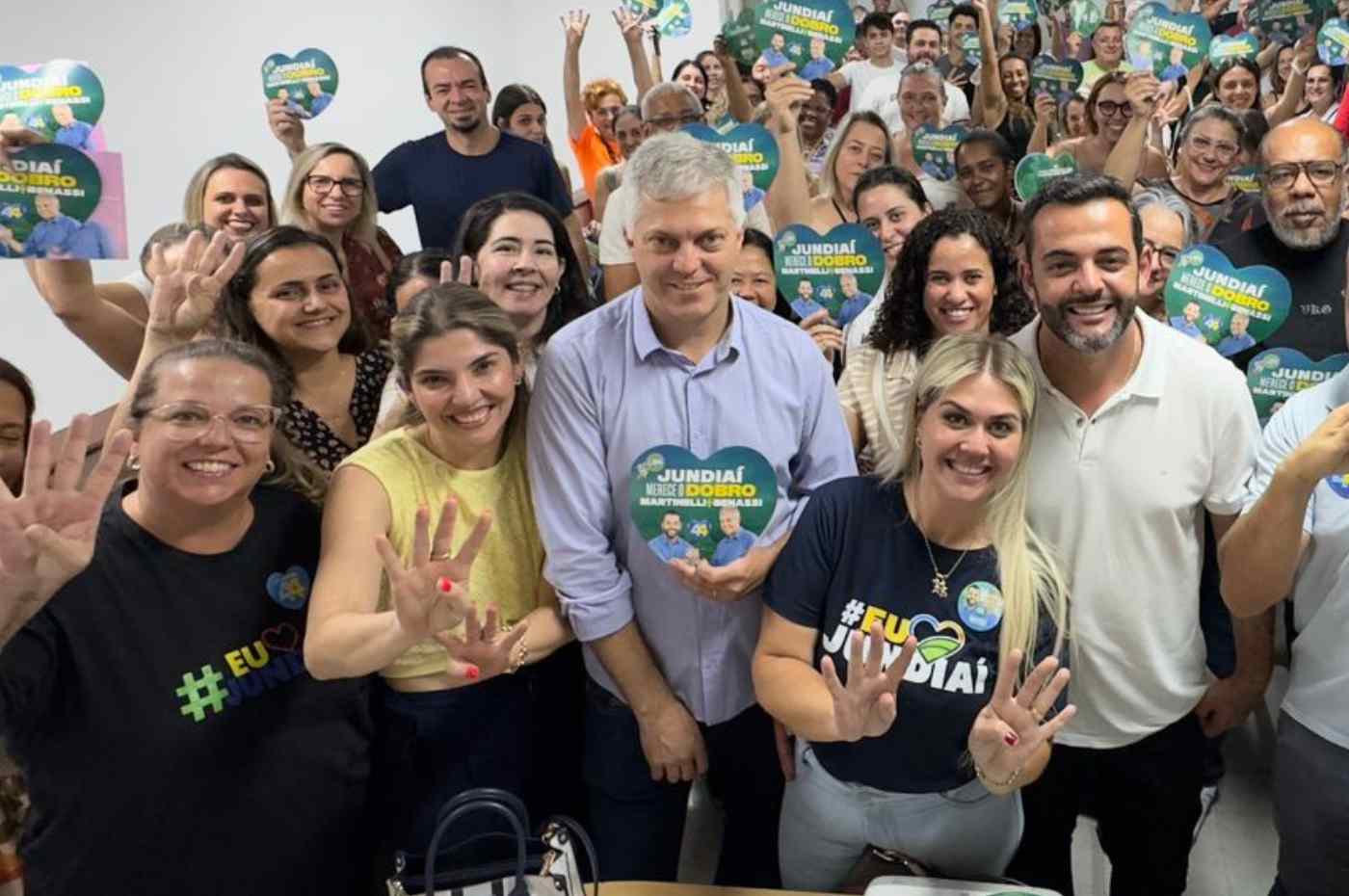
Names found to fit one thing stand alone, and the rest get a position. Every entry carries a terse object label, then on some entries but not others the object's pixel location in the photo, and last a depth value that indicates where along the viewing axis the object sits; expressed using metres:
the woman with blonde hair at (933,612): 1.59
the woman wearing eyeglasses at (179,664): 1.41
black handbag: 1.37
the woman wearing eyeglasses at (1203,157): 3.35
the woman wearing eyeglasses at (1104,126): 3.97
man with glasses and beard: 2.57
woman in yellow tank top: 1.52
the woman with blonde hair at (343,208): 2.94
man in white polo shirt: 1.70
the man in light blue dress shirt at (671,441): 1.68
